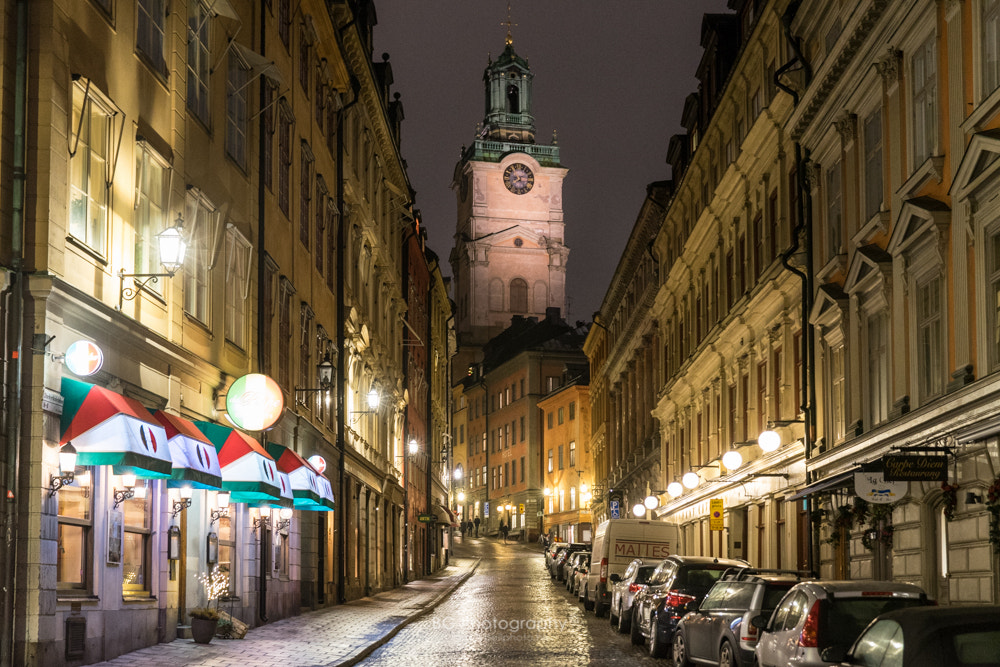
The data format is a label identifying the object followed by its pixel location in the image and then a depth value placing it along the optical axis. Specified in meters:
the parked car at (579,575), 40.28
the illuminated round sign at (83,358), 15.66
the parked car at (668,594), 21.23
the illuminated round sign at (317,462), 30.80
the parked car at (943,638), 8.73
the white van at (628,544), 33.91
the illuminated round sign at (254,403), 22.52
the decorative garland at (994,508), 16.25
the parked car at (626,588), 26.89
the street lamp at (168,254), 17.58
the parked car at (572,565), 44.59
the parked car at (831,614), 12.98
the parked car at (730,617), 16.16
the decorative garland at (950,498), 18.27
